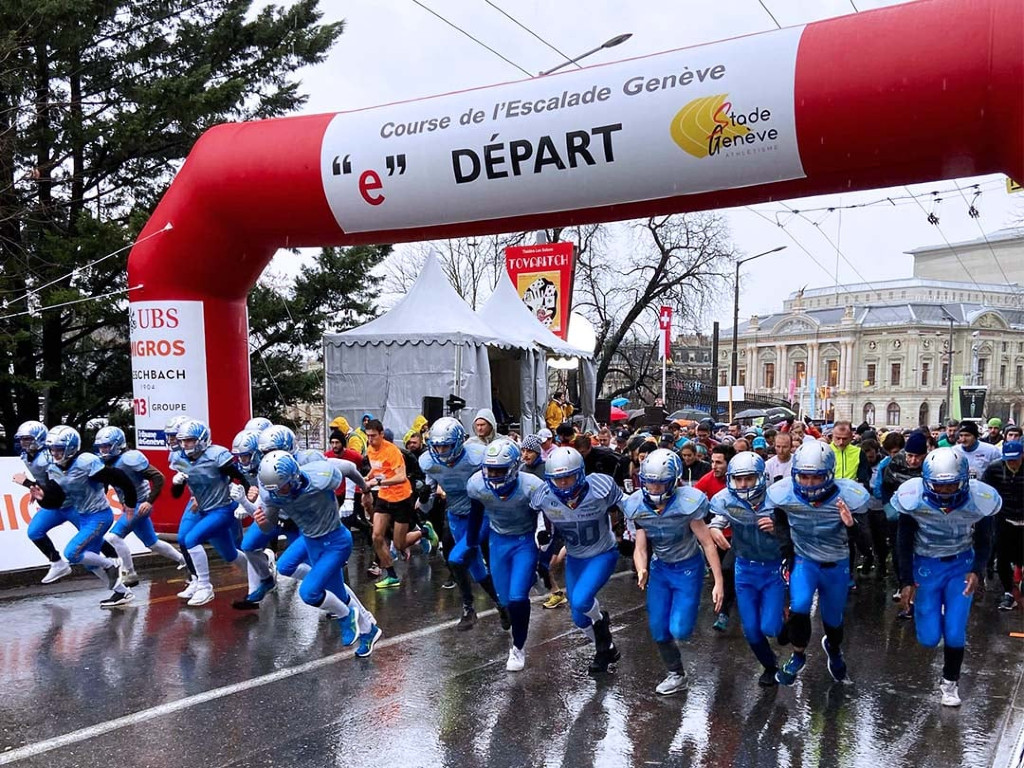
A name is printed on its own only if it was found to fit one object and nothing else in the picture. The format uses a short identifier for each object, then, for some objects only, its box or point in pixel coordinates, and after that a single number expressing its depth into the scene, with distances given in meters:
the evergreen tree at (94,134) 15.61
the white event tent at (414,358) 17.72
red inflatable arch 7.94
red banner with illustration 21.80
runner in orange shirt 9.98
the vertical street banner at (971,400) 32.72
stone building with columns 85.75
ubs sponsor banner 12.09
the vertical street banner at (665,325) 25.66
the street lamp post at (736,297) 32.13
